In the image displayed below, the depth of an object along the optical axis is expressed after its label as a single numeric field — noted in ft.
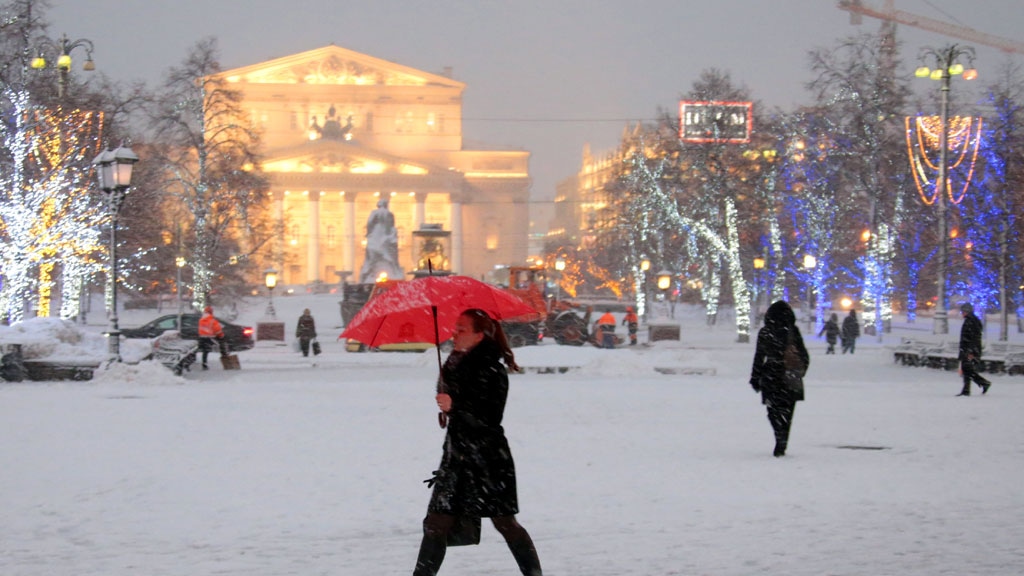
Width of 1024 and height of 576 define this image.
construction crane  356.38
